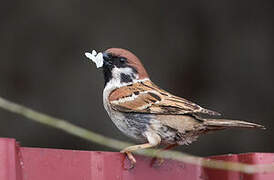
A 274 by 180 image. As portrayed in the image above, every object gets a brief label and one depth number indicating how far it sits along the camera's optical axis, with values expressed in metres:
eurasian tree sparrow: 7.63
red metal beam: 5.48
